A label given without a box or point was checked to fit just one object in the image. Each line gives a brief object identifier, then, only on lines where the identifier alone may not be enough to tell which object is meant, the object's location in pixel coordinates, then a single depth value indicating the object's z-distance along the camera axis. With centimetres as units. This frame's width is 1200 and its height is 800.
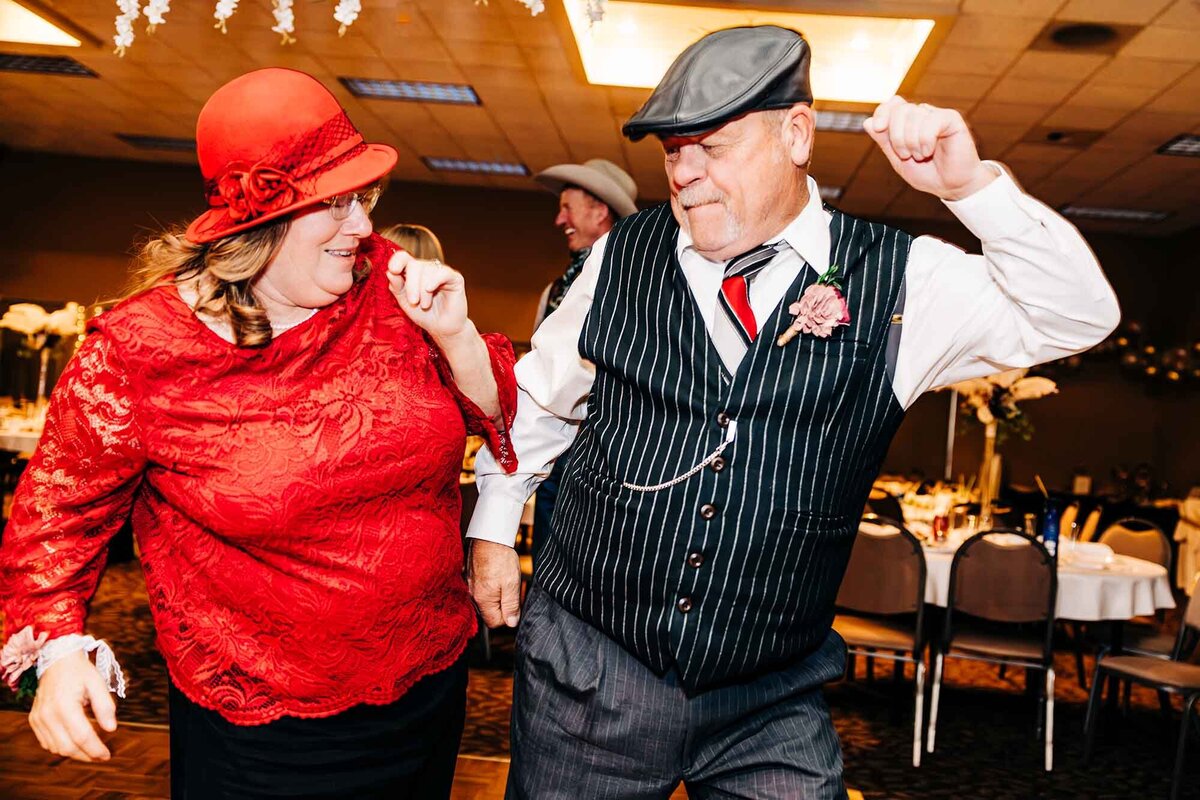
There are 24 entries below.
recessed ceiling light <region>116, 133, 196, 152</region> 1051
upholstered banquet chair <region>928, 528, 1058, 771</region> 438
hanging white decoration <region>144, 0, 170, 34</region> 306
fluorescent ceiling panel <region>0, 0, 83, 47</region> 728
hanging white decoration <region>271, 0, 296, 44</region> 312
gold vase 589
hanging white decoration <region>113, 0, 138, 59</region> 313
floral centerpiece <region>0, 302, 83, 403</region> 702
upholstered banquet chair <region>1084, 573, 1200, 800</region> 392
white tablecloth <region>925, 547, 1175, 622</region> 460
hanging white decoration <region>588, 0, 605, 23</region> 326
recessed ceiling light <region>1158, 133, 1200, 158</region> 765
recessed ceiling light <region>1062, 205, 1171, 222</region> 1046
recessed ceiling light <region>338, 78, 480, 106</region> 771
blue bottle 479
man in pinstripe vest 146
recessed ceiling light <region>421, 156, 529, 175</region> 1037
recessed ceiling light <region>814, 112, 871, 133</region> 757
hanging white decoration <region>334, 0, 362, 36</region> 299
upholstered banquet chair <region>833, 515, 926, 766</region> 443
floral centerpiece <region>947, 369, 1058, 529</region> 586
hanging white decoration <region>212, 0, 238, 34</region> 297
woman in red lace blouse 143
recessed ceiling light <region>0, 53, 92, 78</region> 797
